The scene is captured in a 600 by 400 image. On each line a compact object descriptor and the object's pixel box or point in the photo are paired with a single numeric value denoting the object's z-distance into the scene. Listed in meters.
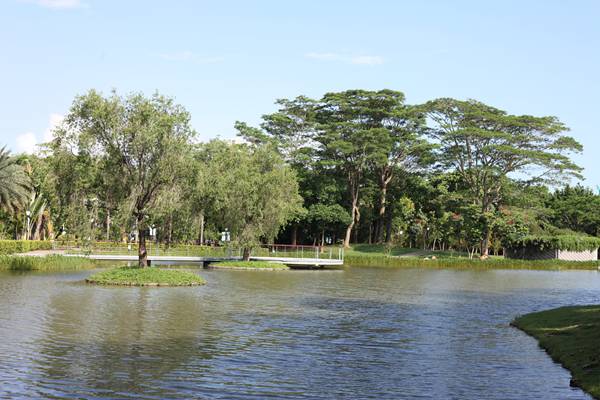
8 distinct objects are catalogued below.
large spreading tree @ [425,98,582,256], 79.69
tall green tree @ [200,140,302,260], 57.84
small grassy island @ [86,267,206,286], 39.06
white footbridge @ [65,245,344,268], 57.66
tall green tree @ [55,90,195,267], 37.25
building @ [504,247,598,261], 84.88
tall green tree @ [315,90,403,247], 82.94
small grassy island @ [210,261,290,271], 59.86
